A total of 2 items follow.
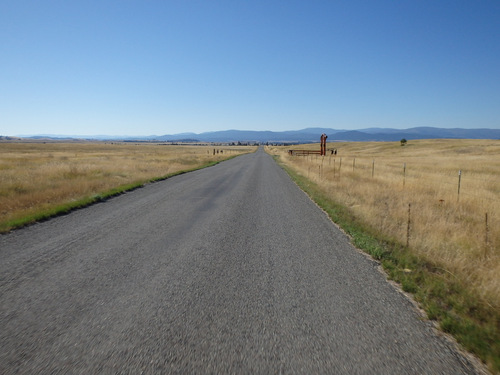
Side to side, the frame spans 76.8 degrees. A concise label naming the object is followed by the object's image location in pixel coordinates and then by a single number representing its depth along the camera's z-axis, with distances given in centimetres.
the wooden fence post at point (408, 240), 694
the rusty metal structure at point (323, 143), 5728
